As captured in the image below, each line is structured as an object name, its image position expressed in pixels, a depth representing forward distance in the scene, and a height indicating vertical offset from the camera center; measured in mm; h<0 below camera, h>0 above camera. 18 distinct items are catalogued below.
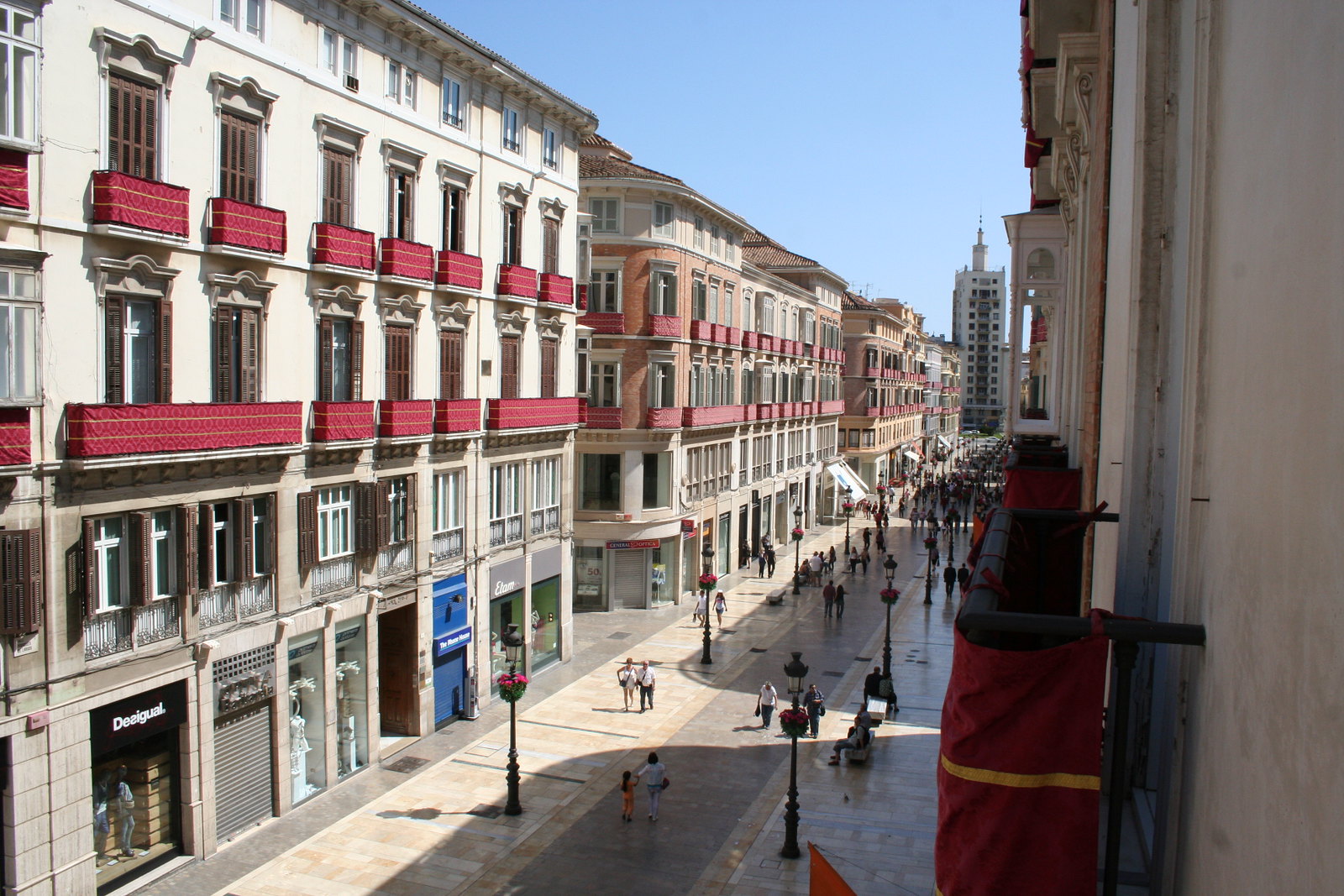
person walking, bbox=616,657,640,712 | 27219 -7434
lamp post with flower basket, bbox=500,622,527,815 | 20328 -5893
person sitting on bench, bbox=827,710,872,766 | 23781 -7778
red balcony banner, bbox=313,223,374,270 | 20859 +2989
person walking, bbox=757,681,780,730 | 26125 -7676
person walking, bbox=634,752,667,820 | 20406 -7530
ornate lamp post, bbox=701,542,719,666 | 32281 -5979
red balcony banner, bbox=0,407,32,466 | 14414 -700
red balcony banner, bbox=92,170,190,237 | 15703 +2910
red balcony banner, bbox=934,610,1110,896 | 3488 -1248
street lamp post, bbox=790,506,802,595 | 45000 -6150
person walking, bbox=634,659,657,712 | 27188 -7448
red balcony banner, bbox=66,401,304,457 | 15461 -626
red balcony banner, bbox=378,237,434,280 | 22797 +3006
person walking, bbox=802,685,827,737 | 25211 -7519
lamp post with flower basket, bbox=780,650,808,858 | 18953 -6887
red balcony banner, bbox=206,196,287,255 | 18062 +2951
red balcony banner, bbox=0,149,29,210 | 14281 +2882
